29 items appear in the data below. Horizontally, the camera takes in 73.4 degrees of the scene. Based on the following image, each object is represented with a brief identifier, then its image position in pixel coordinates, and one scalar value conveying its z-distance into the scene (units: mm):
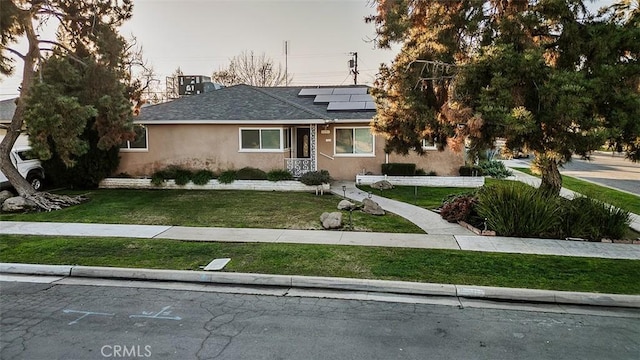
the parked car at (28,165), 17219
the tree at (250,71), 52438
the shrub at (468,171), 19688
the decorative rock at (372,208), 13141
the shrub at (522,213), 10719
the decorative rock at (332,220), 11359
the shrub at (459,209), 12266
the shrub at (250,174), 18594
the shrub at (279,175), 18250
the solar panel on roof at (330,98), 21891
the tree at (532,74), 9695
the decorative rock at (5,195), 14605
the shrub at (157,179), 18828
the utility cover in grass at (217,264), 8164
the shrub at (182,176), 18688
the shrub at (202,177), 18625
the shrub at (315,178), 17500
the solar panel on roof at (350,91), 22839
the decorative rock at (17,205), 13812
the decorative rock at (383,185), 18203
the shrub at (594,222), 10625
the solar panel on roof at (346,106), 20250
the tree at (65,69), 13609
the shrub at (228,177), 18578
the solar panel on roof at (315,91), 23484
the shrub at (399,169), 19422
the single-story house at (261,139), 19062
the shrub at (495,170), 22500
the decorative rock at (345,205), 13673
